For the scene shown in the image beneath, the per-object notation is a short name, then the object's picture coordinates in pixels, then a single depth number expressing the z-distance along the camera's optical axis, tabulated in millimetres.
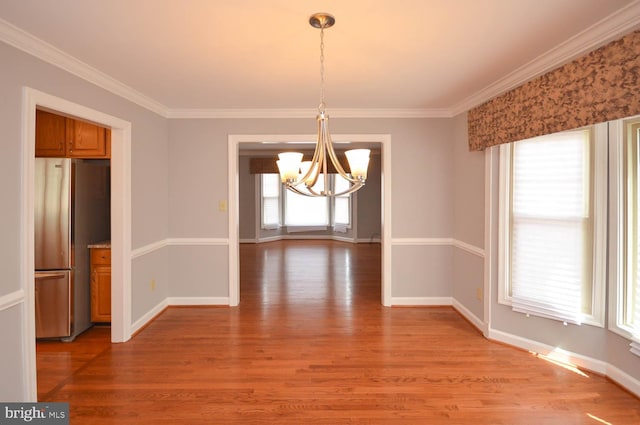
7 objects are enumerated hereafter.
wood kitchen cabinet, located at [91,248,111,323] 3842
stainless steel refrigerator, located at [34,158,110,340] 3457
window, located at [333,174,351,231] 11023
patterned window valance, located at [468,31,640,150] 2088
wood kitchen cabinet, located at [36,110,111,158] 3607
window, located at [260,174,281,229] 10984
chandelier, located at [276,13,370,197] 2162
